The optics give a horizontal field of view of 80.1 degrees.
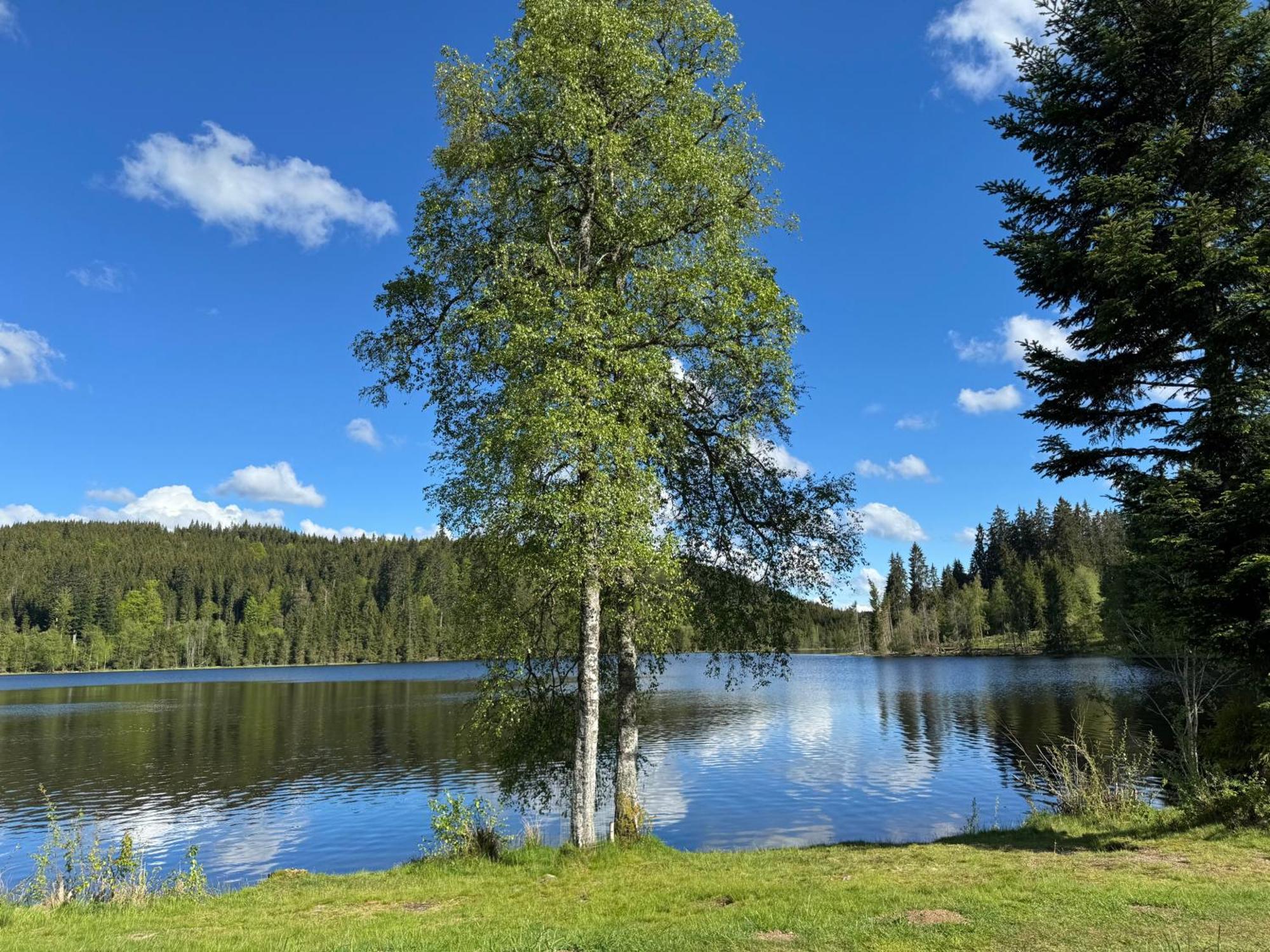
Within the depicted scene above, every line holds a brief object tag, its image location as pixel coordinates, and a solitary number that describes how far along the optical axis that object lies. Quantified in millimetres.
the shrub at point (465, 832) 14133
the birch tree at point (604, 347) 12688
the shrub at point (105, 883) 11797
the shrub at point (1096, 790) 15992
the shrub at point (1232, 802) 12500
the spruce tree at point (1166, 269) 12234
